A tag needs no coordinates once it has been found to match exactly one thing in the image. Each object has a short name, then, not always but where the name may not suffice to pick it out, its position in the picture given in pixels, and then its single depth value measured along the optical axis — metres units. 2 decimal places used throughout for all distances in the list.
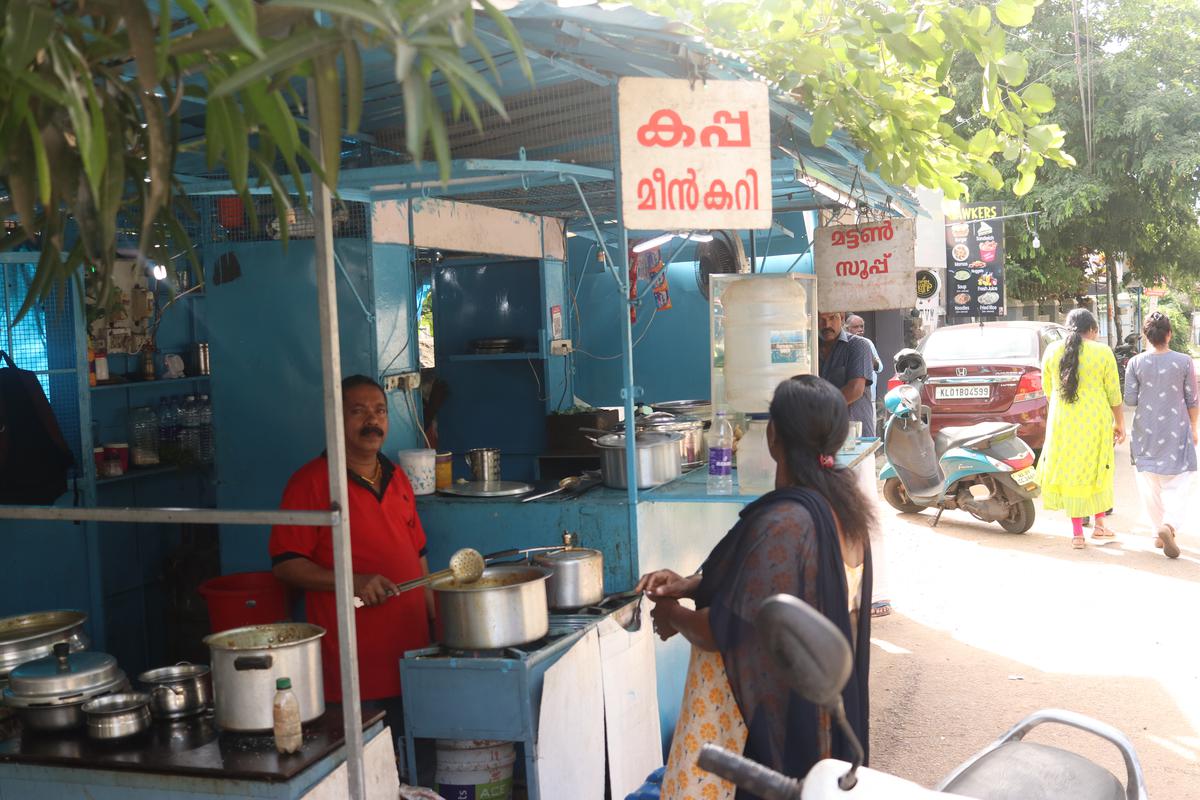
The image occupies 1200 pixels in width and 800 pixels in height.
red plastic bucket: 4.45
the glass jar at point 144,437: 6.68
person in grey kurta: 8.59
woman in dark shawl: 2.85
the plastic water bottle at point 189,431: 6.94
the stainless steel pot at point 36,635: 3.30
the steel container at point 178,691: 3.02
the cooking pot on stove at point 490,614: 3.78
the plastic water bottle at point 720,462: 4.77
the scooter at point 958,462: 9.47
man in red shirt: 4.01
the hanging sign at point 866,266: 6.12
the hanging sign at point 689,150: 4.09
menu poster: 19.17
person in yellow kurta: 8.87
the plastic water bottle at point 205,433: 7.11
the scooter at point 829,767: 1.72
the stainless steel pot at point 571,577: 4.29
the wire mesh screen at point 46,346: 5.79
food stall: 2.88
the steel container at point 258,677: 2.87
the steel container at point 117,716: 2.89
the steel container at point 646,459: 4.85
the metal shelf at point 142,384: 6.57
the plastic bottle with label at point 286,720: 2.79
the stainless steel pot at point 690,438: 5.73
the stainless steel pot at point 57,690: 2.96
